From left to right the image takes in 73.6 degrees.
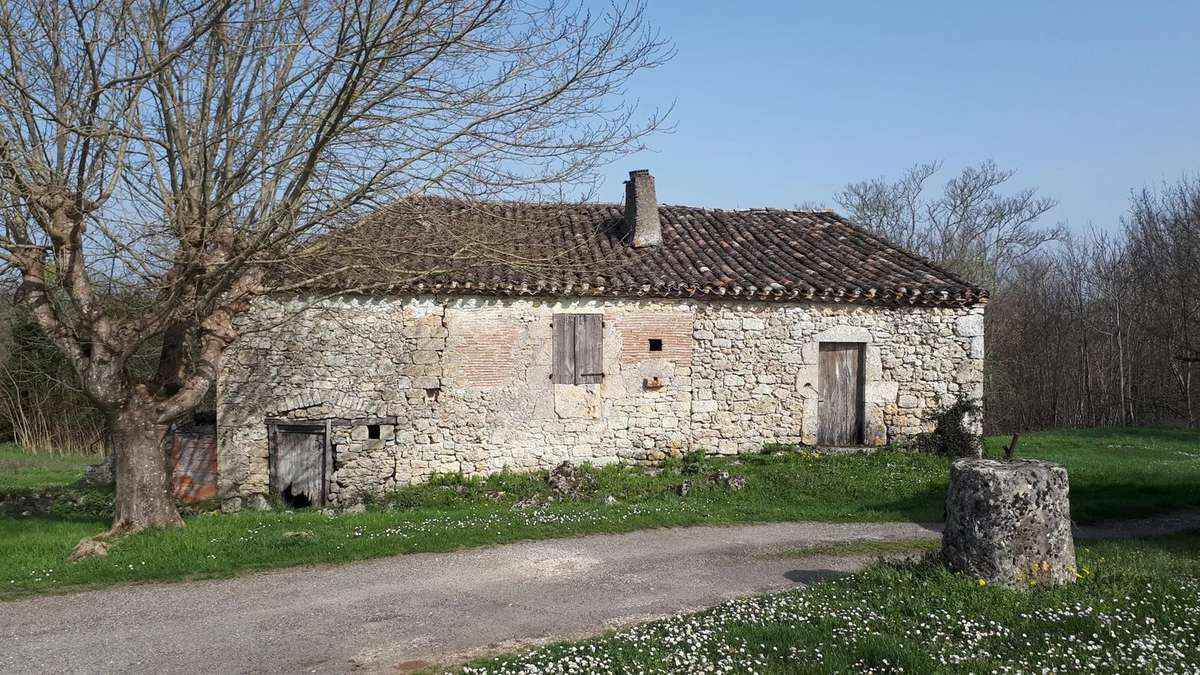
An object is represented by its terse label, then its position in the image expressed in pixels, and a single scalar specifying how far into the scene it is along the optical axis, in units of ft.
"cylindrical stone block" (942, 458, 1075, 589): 18.93
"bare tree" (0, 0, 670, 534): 23.81
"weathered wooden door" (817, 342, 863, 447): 42.70
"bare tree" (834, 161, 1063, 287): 104.01
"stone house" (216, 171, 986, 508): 38.88
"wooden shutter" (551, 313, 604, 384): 40.34
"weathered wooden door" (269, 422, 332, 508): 38.96
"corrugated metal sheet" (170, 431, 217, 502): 38.65
